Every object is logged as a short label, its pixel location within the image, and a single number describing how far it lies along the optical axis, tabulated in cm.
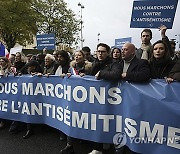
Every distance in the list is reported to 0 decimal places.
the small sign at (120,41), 966
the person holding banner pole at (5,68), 561
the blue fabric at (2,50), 823
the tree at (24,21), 2319
